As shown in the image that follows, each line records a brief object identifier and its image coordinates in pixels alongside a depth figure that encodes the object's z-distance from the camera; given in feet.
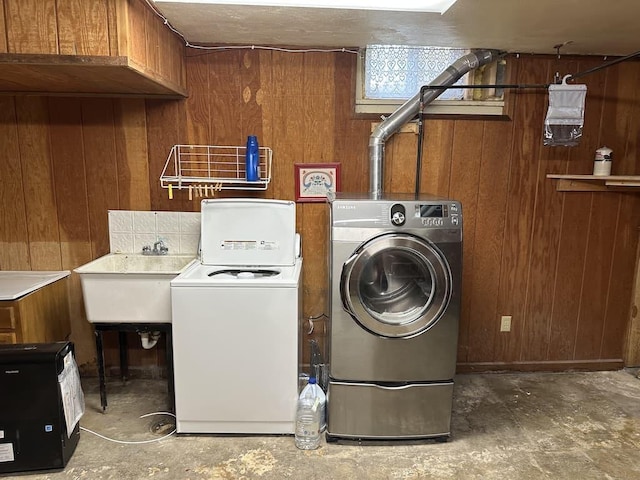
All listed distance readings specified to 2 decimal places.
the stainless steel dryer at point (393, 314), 6.77
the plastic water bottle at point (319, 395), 7.61
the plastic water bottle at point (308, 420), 7.23
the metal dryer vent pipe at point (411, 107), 8.53
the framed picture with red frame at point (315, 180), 8.98
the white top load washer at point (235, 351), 6.96
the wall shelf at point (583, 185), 9.20
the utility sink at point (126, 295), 7.47
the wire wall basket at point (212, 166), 8.82
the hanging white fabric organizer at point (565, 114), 8.31
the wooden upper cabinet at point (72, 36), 5.69
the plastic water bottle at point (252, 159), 8.35
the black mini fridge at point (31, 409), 6.35
